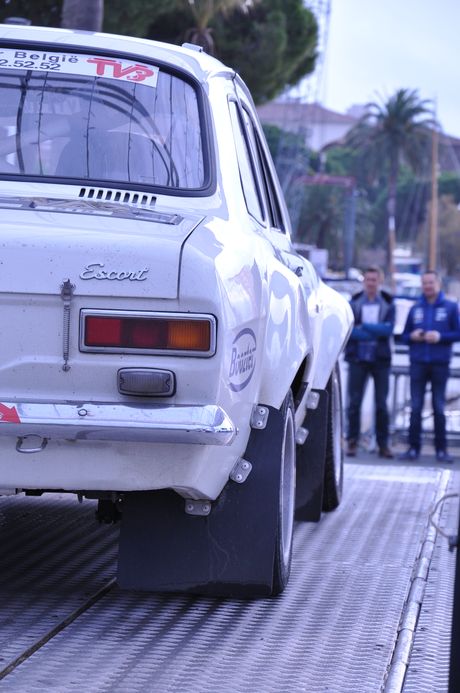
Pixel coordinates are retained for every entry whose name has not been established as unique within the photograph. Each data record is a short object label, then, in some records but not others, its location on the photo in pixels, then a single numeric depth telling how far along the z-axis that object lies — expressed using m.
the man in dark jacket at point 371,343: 14.18
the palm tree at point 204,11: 23.84
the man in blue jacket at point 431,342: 14.12
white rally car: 4.26
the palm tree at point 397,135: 94.88
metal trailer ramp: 4.23
